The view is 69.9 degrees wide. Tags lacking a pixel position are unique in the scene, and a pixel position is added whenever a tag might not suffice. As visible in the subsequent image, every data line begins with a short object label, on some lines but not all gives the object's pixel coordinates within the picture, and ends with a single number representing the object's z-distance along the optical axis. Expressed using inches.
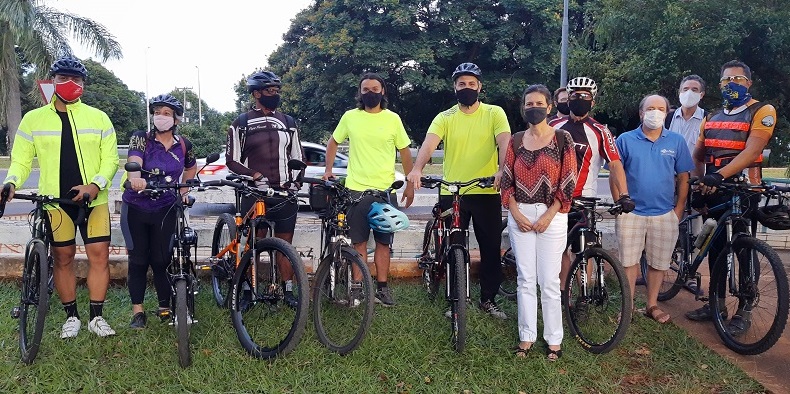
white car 426.6
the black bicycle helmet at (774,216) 160.7
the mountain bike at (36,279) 143.9
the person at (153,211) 163.2
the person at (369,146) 183.9
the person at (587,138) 167.9
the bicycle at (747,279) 148.6
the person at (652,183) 173.8
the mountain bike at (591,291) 157.9
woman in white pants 144.9
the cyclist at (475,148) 172.2
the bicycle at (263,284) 144.6
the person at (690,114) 200.7
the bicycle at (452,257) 153.3
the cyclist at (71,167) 156.5
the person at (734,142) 165.5
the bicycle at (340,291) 148.6
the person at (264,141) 178.1
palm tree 723.2
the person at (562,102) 191.5
